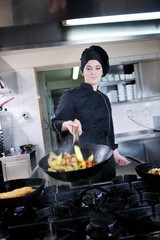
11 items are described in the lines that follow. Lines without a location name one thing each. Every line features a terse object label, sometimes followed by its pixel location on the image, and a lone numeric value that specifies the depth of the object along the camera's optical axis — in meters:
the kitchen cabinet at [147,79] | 3.32
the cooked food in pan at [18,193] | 0.84
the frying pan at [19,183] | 1.02
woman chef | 1.40
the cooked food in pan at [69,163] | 0.82
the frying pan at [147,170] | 0.84
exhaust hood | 0.73
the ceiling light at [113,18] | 0.87
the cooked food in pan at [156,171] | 0.94
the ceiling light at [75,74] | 4.44
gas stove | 0.62
